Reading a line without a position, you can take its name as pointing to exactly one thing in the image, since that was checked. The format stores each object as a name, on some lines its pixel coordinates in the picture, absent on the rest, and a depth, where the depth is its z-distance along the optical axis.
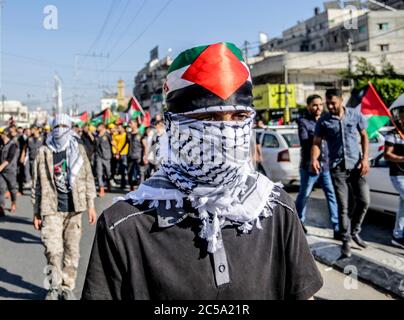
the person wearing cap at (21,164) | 12.96
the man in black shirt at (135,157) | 12.27
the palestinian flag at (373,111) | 9.12
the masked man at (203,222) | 1.54
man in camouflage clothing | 4.57
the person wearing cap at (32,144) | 13.61
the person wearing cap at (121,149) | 13.40
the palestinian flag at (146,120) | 18.48
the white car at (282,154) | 11.38
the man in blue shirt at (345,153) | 5.59
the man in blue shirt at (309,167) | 6.27
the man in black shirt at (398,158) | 5.29
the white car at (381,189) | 7.28
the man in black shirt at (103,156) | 12.45
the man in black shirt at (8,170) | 9.42
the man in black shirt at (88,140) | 11.95
